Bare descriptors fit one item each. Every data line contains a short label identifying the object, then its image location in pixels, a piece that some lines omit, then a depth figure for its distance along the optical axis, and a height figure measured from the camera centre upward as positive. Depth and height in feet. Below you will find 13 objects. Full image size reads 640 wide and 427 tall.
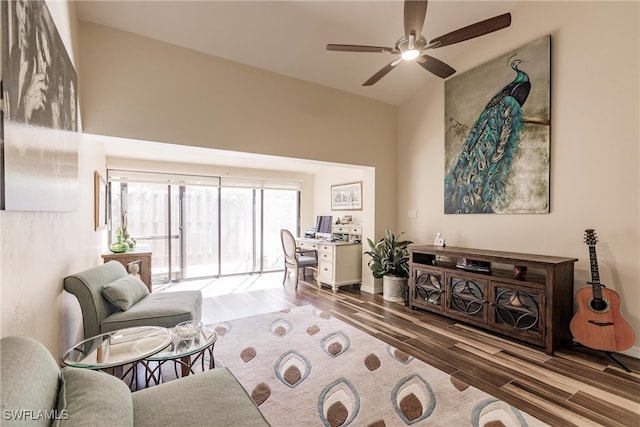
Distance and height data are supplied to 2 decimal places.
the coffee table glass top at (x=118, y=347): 5.08 -2.56
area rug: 5.88 -4.05
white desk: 15.49 -2.75
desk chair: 16.46 -2.56
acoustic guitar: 7.74 -2.87
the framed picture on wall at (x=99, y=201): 11.21 +0.41
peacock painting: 10.07 +2.90
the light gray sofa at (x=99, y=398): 2.75 -2.10
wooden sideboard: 8.54 -2.71
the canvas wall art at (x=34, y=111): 3.66 +1.52
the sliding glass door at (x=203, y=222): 17.01 -0.65
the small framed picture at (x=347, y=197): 17.47 +0.92
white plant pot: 13.62 -3.48
